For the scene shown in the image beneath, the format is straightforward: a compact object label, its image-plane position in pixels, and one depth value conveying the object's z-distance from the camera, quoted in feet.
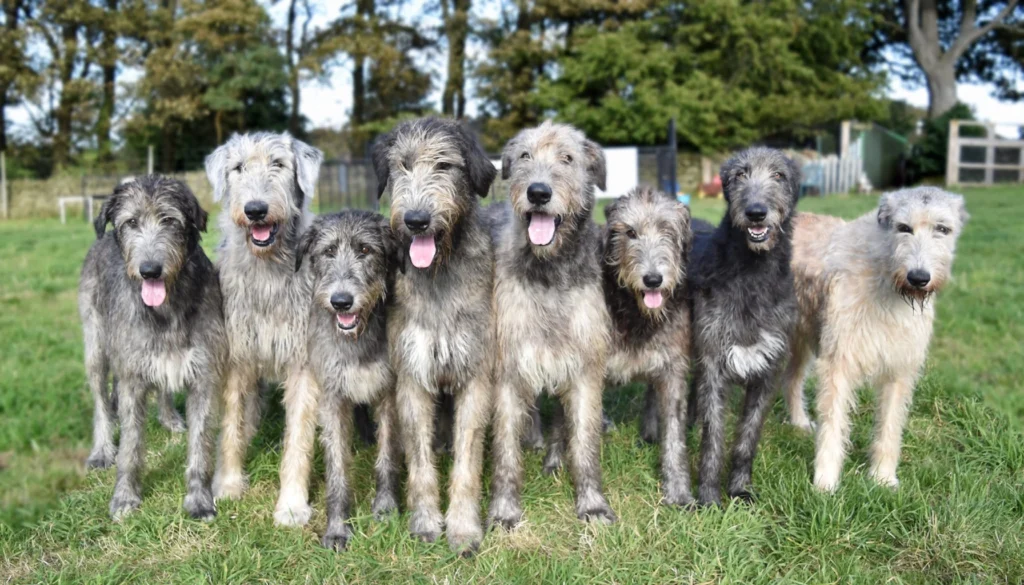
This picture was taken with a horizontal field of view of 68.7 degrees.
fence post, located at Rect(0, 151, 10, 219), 99.67
